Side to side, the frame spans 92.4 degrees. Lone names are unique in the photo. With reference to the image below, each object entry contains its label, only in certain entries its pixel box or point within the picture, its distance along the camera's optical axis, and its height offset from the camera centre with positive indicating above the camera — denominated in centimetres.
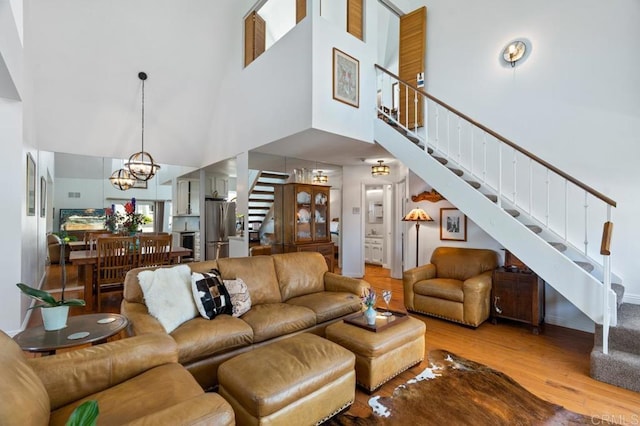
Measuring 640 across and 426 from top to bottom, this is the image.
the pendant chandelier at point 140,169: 464 +69
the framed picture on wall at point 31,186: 357 +33
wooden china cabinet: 518 -7
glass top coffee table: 168 -72
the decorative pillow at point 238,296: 270 -74
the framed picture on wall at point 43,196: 486 +29
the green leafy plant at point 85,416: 78 -52
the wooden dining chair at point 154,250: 415 -49
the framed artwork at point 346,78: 397 +183
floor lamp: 469 -1
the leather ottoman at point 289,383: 163 -95
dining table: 381 -68
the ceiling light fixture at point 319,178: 583 +70
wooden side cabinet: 339 -94
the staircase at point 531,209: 250 +8
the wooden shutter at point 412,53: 486 +262
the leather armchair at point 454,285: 350 -86
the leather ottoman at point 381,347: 223 -101
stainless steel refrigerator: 700 -27
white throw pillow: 232 -65
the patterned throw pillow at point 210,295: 250 -68
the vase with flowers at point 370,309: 251 -79
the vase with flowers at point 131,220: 475 -9
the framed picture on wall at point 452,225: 457 -14
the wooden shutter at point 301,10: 398 +272
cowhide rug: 196 -130
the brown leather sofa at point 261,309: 221 -86
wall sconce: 389 +212
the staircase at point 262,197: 539 +32
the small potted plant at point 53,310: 180 -58
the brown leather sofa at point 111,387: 113 -78
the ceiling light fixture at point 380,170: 568 +84
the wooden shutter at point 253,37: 501 +295
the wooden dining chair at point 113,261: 389 -62
